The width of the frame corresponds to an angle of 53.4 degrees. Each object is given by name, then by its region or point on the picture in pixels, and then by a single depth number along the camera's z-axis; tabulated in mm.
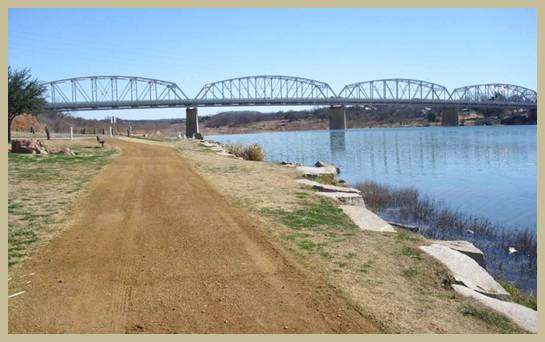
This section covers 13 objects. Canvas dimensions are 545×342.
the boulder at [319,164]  25120
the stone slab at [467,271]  6609
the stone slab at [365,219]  9203
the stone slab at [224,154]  27295
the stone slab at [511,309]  5420
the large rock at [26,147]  22938
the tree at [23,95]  33312
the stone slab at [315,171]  18428
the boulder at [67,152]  23609
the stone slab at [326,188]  13543
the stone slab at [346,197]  12234
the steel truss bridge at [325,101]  114688
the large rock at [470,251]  8531
